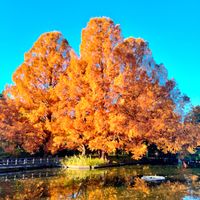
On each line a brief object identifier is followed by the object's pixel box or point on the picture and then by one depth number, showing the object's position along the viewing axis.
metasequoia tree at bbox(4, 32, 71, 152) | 23.66
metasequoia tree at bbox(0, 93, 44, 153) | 21.58
